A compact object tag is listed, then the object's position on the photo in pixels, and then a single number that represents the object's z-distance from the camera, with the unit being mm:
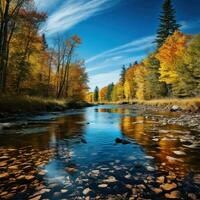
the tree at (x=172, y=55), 33525
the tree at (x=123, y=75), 94269
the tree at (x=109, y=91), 122738
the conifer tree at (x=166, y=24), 44438
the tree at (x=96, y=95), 139500
